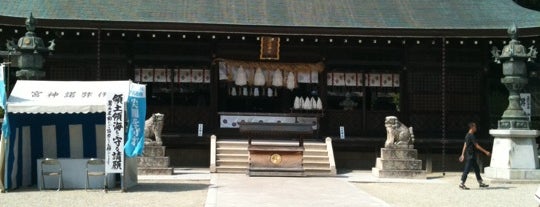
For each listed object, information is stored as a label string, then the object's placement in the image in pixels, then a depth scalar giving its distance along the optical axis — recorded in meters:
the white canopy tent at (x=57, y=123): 12.75
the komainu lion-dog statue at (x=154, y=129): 16.47
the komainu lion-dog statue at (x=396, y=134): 16.89
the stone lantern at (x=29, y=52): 15.46
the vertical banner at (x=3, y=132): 12.52
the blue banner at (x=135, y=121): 12.86
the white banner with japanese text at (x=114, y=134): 12.75
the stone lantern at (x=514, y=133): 16.09
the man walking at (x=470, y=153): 14.38
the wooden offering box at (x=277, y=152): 16.64
